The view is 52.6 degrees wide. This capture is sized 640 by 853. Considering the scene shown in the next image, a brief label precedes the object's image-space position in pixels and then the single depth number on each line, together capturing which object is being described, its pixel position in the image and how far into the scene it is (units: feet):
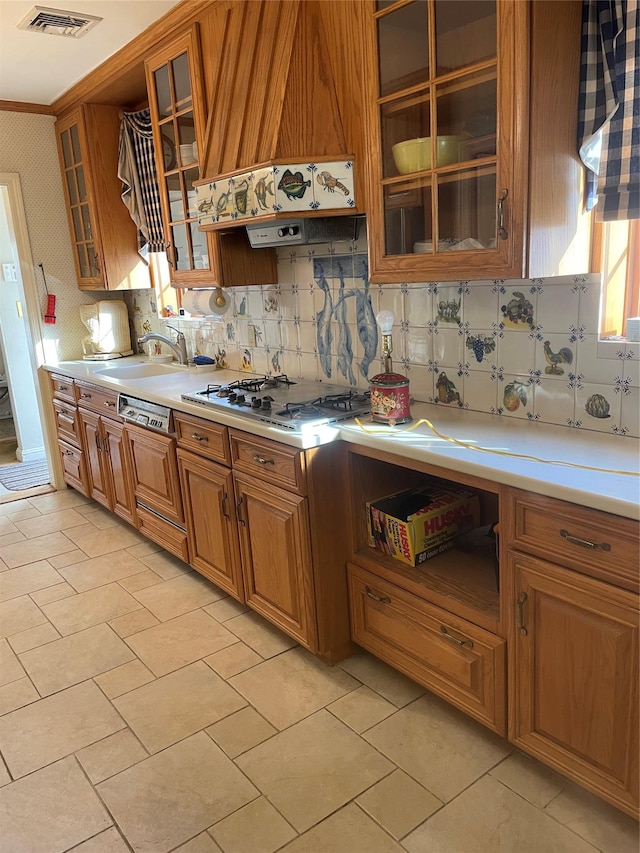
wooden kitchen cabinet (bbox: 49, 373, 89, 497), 12.64
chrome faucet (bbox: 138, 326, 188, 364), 11.96
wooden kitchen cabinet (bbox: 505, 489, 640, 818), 4.60
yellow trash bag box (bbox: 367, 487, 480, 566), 6.70
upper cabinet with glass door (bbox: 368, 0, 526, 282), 5.29
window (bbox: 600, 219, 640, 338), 5.73
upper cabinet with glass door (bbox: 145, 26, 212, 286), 8.90
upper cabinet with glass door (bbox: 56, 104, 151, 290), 12.35
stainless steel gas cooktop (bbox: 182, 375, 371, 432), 7.18
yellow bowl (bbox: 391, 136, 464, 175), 5.83
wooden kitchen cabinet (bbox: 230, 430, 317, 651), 7.05
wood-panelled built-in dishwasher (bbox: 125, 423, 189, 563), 9.49
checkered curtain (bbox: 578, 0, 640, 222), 5.18
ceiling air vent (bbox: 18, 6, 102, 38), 8.61
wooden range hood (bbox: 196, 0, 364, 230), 7.09
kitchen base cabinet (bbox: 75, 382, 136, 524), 10.94
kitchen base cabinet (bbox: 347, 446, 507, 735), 5.82
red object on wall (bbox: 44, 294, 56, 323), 13.53
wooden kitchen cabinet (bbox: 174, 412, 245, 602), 8.23
